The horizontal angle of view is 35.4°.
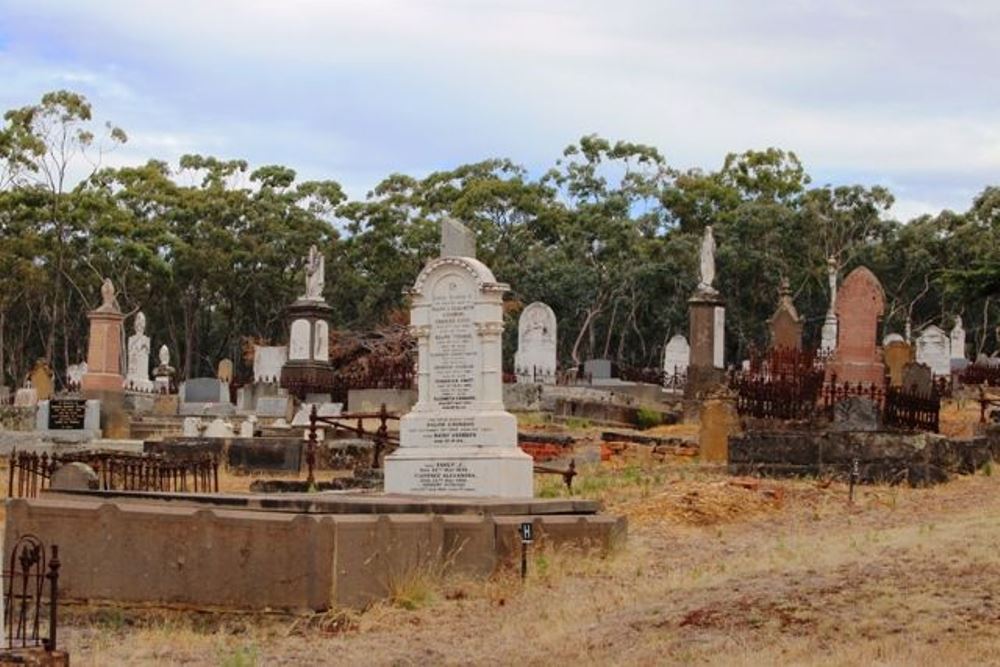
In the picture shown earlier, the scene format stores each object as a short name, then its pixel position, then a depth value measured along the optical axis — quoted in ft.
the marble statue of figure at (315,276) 149.79
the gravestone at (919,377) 88.76
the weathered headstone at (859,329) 83.61
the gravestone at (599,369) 148.87
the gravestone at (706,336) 119.85
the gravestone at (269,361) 154.30
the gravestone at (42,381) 141.30
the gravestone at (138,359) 167.43
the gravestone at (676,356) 155.94
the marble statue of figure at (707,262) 132.05
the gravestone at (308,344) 136.77
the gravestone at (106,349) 125.18
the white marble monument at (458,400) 56.90
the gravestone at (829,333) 153.06
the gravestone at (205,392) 138.41
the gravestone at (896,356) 106.01
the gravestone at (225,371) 172.86
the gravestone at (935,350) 144.25
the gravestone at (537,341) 137.39
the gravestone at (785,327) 129.39
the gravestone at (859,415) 66.39
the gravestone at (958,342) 170.77
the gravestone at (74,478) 50.39
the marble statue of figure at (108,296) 132.20
